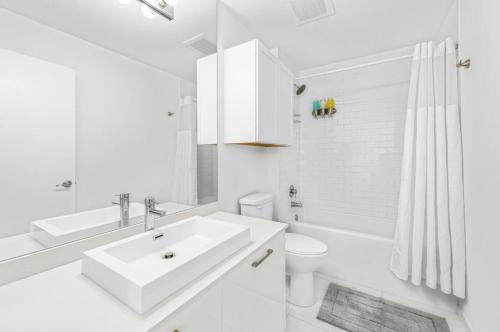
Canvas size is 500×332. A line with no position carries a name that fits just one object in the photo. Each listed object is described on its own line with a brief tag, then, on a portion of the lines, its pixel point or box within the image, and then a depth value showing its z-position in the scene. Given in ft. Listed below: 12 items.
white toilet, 5.48
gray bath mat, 4.92
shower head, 8.77
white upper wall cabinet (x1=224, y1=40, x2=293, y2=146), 4.92
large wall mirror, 2.50
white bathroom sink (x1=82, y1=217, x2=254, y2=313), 2.01
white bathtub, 5.64
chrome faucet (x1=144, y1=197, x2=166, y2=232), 3.51
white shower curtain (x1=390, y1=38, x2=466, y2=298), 4.94
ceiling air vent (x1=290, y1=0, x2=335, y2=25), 5.25
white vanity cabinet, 2.20
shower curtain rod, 6.47
